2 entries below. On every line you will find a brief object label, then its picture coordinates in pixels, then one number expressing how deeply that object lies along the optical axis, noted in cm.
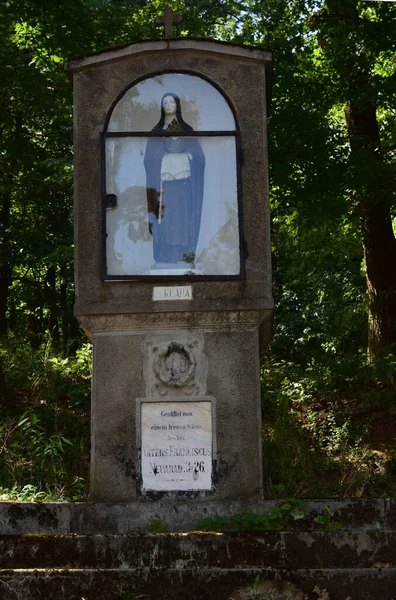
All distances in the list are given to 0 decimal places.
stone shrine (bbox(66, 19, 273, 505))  631
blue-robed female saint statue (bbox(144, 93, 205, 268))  679
